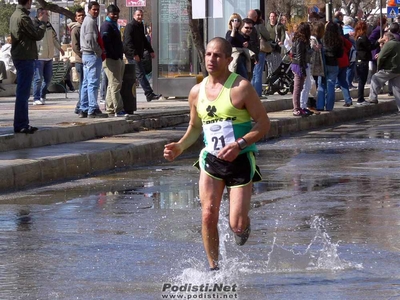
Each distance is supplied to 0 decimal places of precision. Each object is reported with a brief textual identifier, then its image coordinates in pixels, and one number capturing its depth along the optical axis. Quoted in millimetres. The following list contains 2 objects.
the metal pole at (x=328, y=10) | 27803
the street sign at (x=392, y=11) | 37750
